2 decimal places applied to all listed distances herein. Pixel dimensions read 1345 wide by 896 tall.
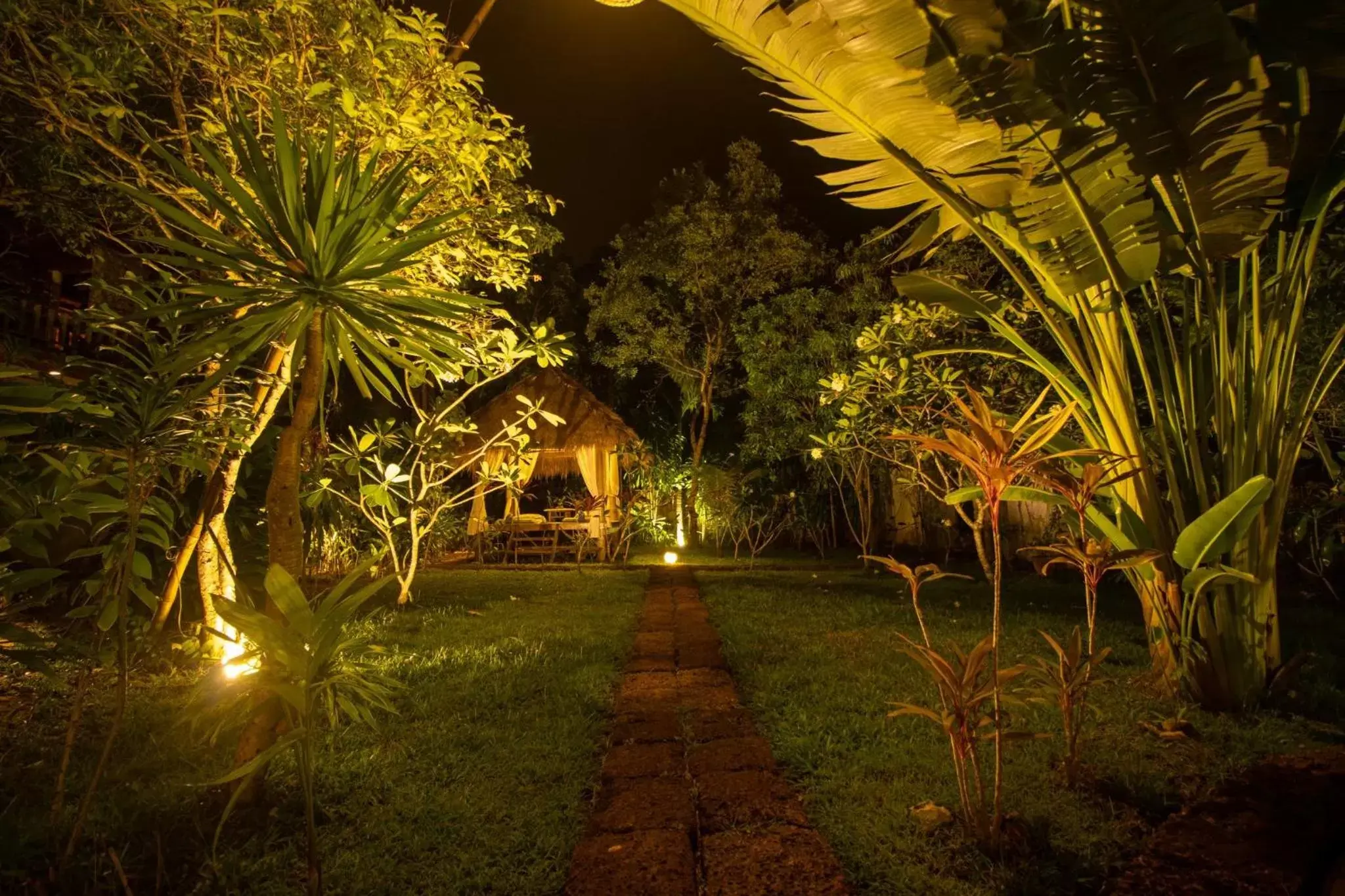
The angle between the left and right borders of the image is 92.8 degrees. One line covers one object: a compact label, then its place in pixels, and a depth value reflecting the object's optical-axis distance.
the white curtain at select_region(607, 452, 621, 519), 14.08
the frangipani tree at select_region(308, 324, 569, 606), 5.24
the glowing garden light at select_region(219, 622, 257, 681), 2.59
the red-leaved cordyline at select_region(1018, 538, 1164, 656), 2.55
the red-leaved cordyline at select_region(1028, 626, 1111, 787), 2.53
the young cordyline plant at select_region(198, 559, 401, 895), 1.78
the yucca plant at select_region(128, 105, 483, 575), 2.07
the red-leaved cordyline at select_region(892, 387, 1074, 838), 2.10
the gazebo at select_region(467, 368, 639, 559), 12.09
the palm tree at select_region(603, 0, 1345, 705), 2.65
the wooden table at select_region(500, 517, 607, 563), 11.53
